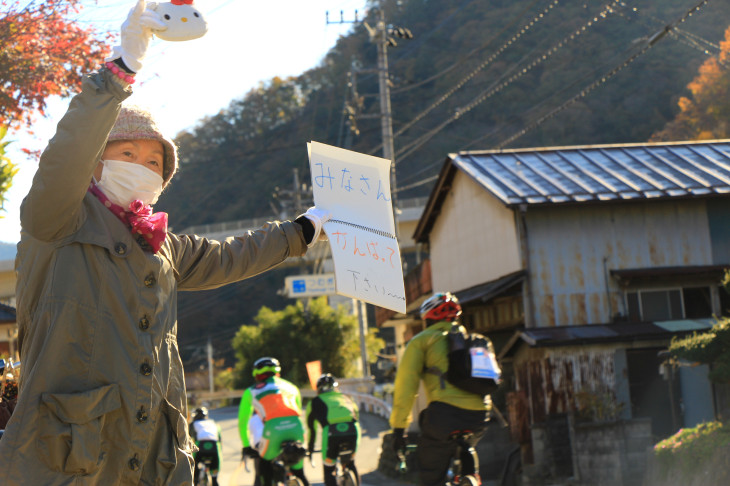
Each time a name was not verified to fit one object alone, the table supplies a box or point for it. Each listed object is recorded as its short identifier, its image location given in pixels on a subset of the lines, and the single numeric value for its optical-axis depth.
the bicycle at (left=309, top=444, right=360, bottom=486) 12.27
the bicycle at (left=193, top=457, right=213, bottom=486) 13.07
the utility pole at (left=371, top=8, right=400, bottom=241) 24.95
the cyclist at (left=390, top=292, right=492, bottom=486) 7.59
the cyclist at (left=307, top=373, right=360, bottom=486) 12.23
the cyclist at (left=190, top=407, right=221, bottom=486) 13.19
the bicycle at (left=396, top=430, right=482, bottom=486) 7.59
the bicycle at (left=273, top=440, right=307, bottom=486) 11.47
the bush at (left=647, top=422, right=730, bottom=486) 9.87
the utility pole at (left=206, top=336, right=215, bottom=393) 61.31
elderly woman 2.65
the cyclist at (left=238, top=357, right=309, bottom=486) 11.58
